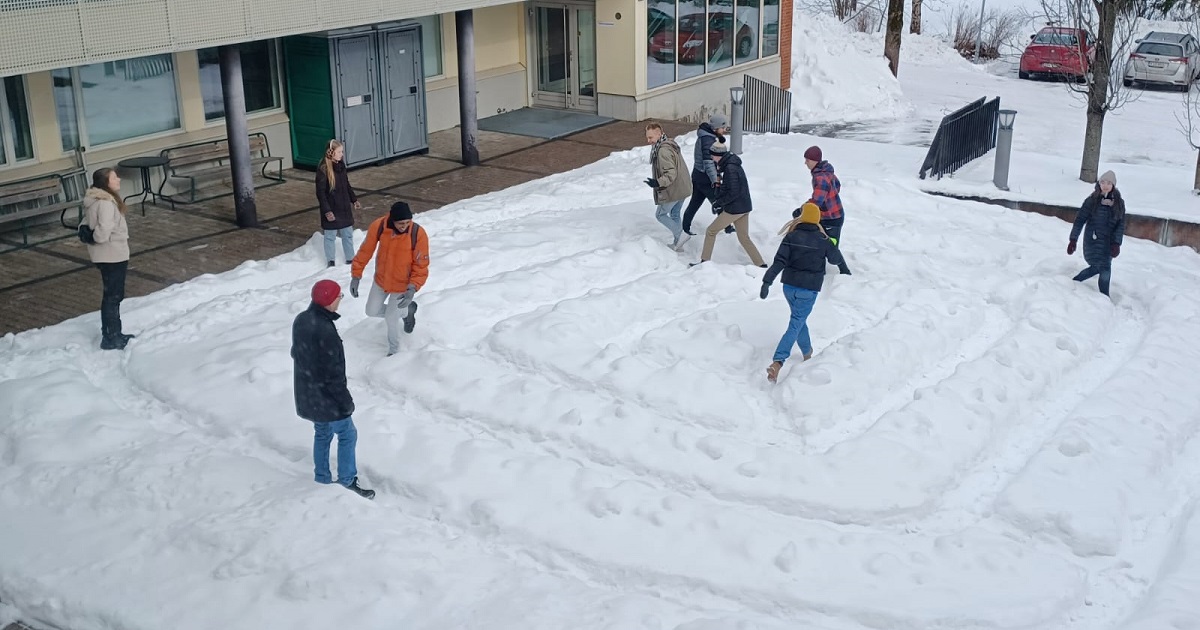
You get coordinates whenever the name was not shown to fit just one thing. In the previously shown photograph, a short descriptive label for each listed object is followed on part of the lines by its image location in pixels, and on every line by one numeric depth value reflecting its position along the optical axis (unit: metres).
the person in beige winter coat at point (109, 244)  10.82
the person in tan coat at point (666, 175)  13.23
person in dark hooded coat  12.80
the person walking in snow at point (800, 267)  10.34
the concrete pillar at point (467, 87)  18.36
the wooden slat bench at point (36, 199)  14.37
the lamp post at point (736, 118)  18.55
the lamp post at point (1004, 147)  16.80
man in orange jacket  10.39
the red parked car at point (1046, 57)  32.14
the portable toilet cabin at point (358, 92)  17.78
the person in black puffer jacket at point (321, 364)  8.20
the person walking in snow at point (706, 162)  13.11
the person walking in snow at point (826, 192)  12.55
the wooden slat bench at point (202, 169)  16.39
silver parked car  31.19
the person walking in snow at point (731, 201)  12.68
